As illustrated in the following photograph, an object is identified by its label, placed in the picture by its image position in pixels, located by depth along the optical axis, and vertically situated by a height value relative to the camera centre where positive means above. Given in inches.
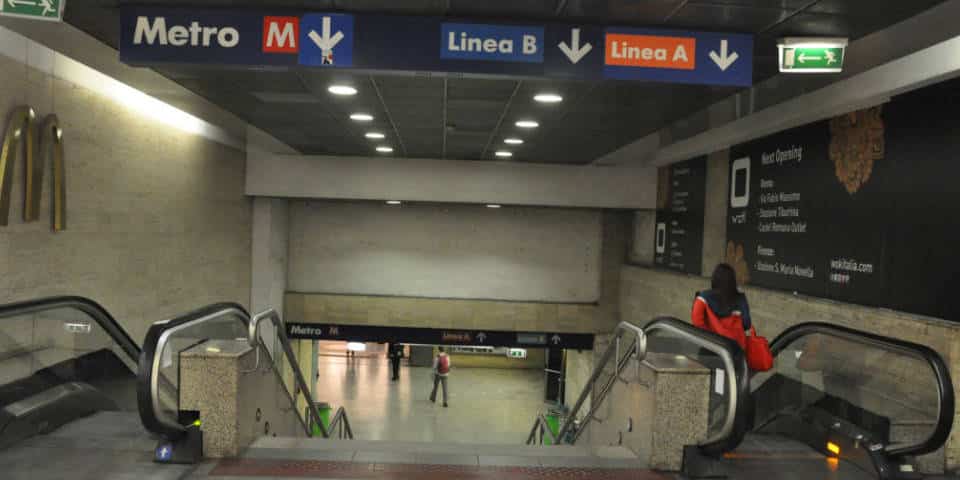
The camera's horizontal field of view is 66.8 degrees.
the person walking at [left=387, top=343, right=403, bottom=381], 771.4 -145.0
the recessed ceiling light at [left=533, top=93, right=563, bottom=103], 267.4 +47.5
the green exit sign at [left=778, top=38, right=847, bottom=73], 199.9 +49.7
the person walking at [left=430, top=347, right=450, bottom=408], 637.9 -132.0
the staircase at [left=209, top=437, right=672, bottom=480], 162.9 -57.4
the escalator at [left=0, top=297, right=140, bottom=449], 179.3 -46.6
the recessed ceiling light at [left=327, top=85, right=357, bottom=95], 267.1 +47.4
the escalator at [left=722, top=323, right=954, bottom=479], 159.0 -43.1
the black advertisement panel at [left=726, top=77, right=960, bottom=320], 223.0 +11.2
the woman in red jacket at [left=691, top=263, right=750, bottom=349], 194.5 -20.8
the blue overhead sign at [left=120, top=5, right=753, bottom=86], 190.4 +46.0
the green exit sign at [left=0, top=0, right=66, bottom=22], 170.4 +46.1
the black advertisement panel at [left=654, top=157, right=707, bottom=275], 437.4 +9.0
